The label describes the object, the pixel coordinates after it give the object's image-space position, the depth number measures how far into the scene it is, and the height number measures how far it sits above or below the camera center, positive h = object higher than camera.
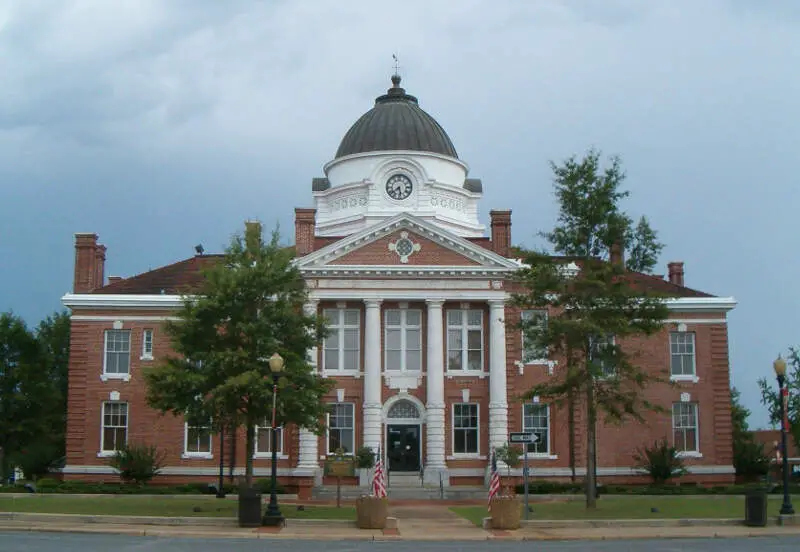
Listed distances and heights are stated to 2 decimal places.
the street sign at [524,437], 29.83 -0.53
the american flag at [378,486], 29.77 -1.93
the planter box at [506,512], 27.77 -2.47
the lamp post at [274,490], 28.19 -1.99
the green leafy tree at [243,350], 33.62 +2.23
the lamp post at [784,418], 29.16 +0.04
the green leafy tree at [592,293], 33.88 +4.09
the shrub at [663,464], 47.78 -2.06
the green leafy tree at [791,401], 49.94 +0.92
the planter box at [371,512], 28.08 -2.52
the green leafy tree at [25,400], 54.47 +0.90
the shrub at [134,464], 47.41 -2.10
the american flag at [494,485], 30.11 -1.91
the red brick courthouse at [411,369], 48.69 +2.33
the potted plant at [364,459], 44.53 -1.73
